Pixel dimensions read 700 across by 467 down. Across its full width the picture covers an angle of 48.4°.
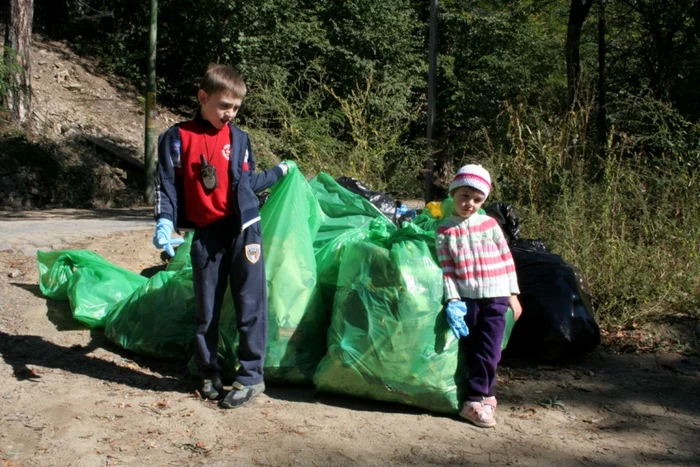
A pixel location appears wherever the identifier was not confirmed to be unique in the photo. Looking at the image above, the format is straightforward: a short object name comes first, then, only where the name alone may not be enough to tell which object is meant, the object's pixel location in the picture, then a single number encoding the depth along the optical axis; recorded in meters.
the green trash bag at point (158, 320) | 3.96
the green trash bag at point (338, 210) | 4.27
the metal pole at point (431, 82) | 9.29
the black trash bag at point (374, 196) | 4.71
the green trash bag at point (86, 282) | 4.35
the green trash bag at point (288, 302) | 3.56
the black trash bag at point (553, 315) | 3.99
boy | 3.29
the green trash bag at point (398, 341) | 3.25
